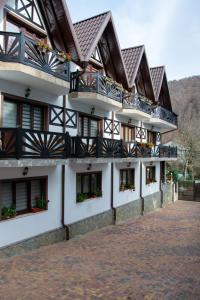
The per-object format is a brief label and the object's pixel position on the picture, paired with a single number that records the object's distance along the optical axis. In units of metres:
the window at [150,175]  18.57
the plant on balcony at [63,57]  9.42
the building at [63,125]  8.16
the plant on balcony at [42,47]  8.29
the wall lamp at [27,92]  8.94
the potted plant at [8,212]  8.16
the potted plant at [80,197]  11.35
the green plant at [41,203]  9.56
